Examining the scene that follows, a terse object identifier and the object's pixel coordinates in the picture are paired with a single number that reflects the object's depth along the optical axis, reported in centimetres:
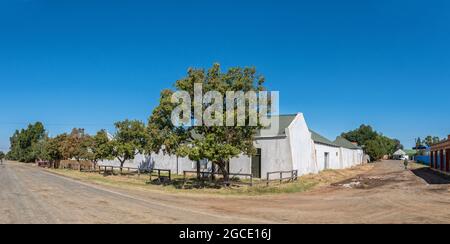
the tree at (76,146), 5584
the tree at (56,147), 6350
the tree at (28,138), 13666
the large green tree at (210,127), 2442
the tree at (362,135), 12200
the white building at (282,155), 3481
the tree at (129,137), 4397
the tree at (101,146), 4484
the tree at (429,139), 17932
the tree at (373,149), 10594
